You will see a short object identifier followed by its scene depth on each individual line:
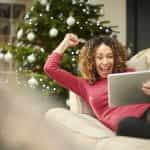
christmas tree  3.82
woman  2.51
